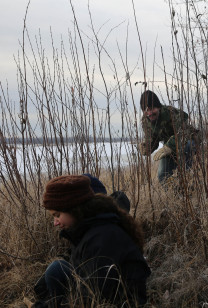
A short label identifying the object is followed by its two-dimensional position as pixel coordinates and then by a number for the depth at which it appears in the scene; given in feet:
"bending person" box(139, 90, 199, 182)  13.51
